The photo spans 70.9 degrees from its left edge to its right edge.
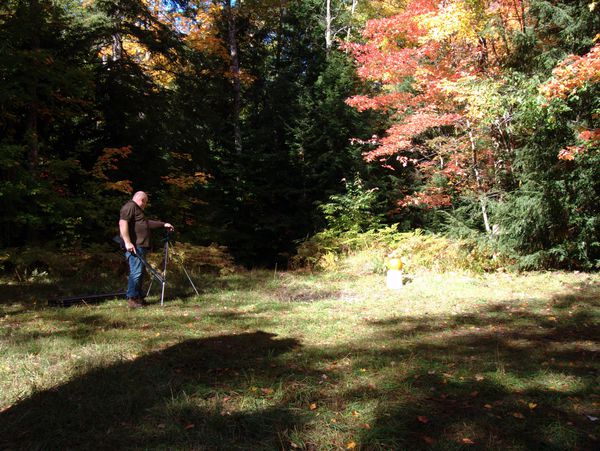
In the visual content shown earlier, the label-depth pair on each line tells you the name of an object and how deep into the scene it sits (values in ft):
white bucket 28.32
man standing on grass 20.66
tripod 21.05
